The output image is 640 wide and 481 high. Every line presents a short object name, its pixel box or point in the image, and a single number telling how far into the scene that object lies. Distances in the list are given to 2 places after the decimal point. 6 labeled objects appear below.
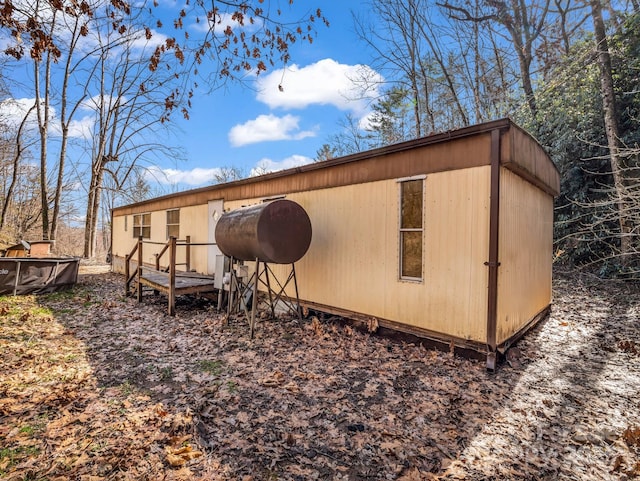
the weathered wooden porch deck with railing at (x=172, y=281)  7.98
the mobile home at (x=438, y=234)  4.82
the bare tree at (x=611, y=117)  9.12
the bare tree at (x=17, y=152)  18.09
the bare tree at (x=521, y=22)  13.91
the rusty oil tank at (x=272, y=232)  6.07
